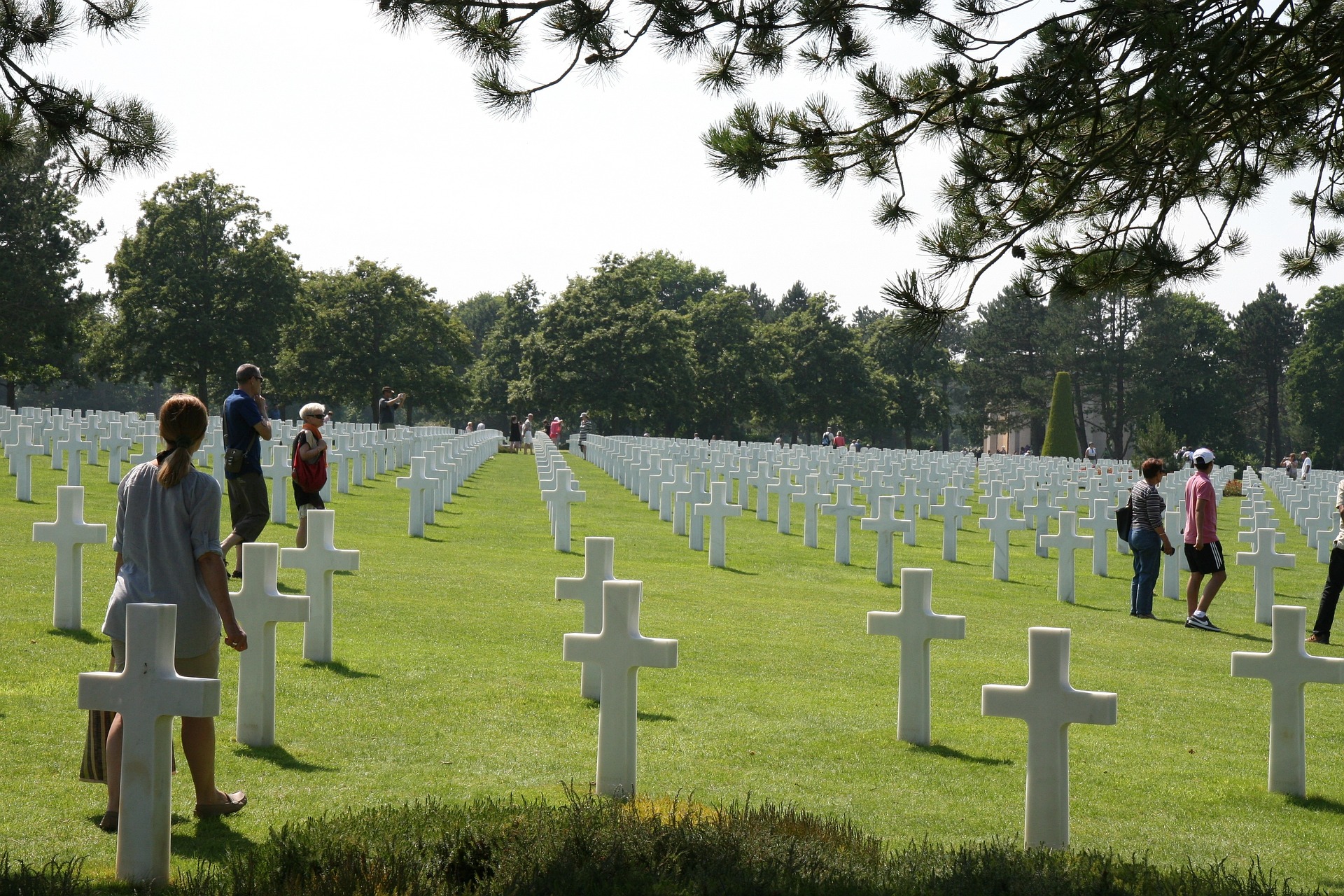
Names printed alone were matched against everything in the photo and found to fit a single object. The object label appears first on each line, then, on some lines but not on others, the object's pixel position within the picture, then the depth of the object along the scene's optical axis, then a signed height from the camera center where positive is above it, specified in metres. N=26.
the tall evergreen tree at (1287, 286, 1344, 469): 79.50 +5.26
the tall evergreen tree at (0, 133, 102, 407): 48.06 +5.82
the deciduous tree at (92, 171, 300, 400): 56.09 +6.45
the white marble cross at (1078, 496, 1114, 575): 17.36 -0.95
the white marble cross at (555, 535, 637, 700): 6.95 -0.75
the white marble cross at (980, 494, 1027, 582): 16.72 -0.94
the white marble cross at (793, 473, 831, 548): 19.06 -0.90
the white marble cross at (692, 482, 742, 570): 16.17 -0.81
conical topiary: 66.69 +1.68
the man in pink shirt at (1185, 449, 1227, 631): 12.57 -0.70
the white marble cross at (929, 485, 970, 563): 18.22 -0.86
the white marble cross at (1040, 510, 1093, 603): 14.96 -1.04
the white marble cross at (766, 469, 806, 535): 20.91 -0.79
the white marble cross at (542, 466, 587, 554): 16.50 -0.69
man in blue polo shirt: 10.10 -0.07
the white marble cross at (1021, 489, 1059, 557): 22.03 -0.99
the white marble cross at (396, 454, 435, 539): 16.89 -0.64
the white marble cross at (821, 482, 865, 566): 17.23 -0.81
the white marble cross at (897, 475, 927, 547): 21.33 -0.75
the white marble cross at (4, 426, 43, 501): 17.06 -0.42
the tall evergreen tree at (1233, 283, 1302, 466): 87.31 +8.04
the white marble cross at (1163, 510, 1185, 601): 15.34 -1.26
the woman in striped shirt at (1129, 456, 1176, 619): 13.58 -0.74
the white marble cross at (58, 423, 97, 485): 17.48 -0.19
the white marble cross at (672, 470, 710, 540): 17.78 -0.74
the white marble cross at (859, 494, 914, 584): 15.45 -0.90
